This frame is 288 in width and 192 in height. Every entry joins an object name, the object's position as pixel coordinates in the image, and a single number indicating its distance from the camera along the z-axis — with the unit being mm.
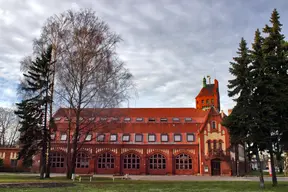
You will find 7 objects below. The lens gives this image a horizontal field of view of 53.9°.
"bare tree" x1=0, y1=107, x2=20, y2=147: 55844
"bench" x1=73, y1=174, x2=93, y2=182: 24598
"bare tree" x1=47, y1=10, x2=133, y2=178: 24422
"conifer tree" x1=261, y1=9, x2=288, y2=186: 20281
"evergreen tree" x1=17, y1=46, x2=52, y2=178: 26156
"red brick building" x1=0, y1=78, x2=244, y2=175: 39312
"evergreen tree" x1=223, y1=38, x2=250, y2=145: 20938
